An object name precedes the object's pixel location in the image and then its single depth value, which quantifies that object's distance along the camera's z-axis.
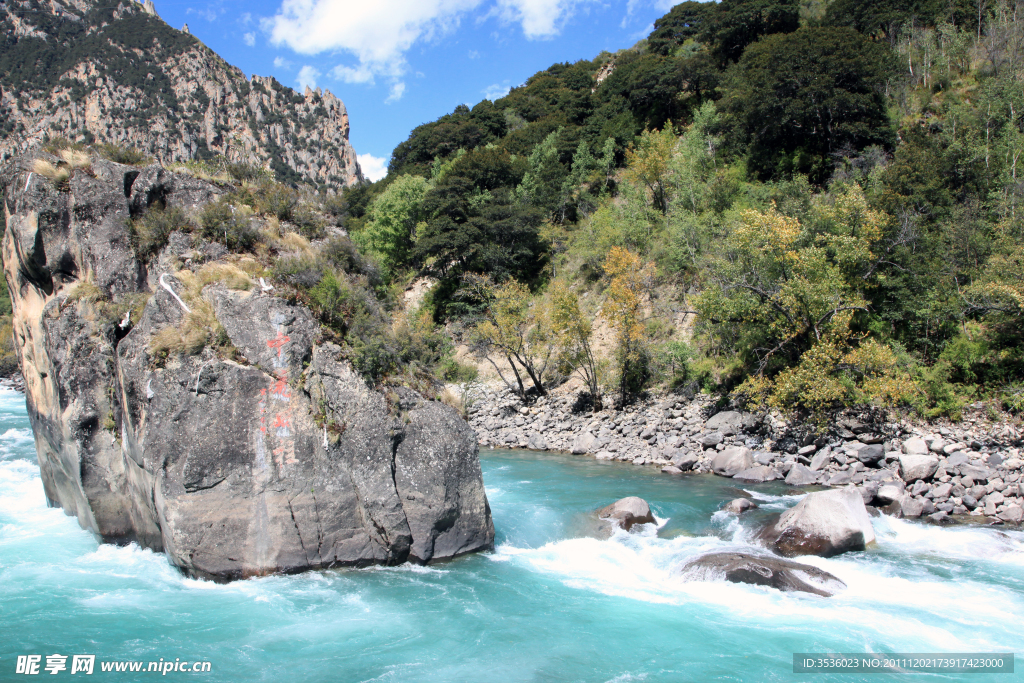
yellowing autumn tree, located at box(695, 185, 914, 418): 18.25
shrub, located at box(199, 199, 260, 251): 12.14
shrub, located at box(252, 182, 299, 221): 13.70
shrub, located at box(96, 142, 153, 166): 13.00
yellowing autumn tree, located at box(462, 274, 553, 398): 27.81
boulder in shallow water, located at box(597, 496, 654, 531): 13.27
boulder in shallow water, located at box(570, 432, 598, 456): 23.06
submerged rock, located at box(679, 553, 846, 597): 9.96
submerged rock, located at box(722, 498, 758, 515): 14.16
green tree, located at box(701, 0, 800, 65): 45.91
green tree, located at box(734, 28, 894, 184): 29.16
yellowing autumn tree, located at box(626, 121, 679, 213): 35.83
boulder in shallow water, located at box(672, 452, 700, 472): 19.48
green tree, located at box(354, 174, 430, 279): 44.38
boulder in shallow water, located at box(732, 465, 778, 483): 17.58
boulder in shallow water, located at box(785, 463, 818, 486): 16.72
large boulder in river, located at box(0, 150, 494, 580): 9.65
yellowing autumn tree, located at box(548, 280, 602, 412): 26.30
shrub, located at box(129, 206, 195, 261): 11.76
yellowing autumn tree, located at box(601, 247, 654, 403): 24.94
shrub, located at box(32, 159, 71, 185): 11.77
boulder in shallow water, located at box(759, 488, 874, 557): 11.41
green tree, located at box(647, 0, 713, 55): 58.69
